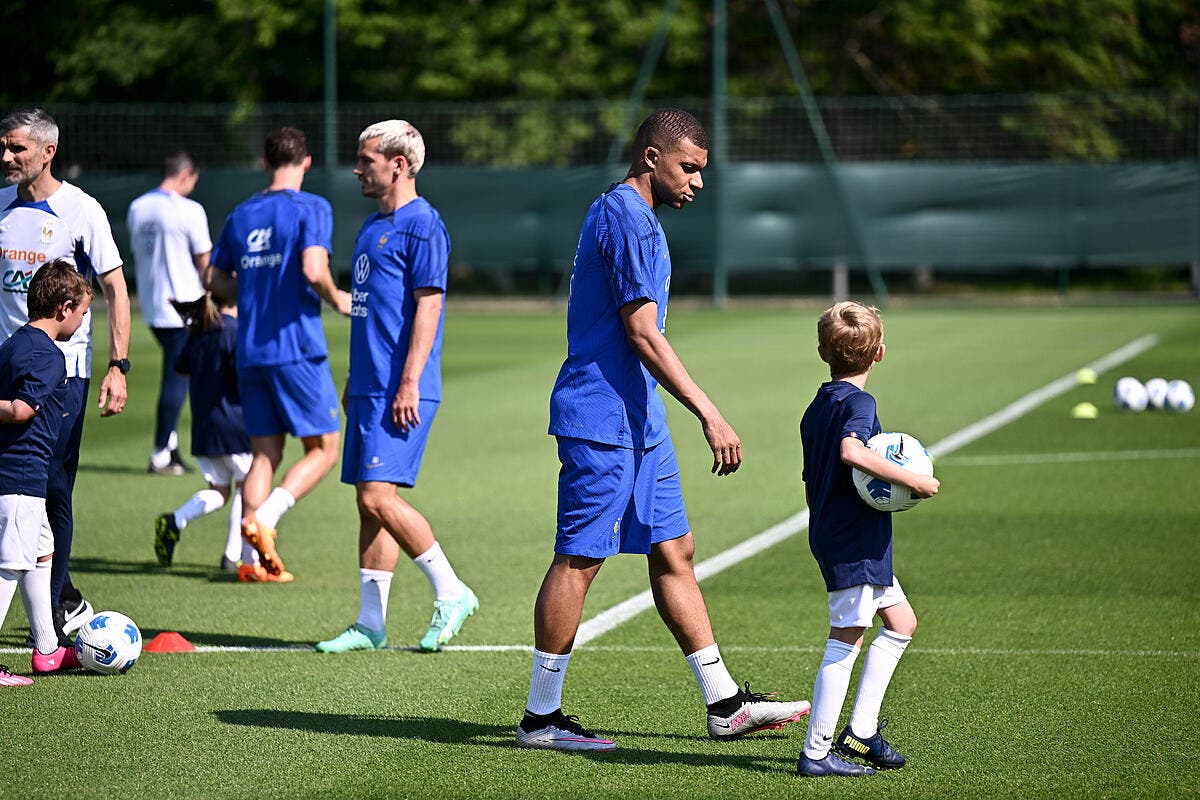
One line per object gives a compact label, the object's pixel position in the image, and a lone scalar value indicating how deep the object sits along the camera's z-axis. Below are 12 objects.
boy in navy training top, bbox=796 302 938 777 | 10.14
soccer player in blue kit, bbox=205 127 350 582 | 16.41
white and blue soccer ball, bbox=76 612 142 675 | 12.98
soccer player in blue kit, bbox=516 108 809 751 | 10.79
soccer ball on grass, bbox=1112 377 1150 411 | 31.06
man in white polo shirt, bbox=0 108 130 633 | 13.60
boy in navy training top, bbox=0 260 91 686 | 12.48
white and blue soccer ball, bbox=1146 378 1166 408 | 31.20
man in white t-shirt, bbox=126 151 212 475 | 24.81
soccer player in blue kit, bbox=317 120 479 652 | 13.40
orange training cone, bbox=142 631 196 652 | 14.02
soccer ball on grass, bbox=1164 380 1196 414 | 30.92
